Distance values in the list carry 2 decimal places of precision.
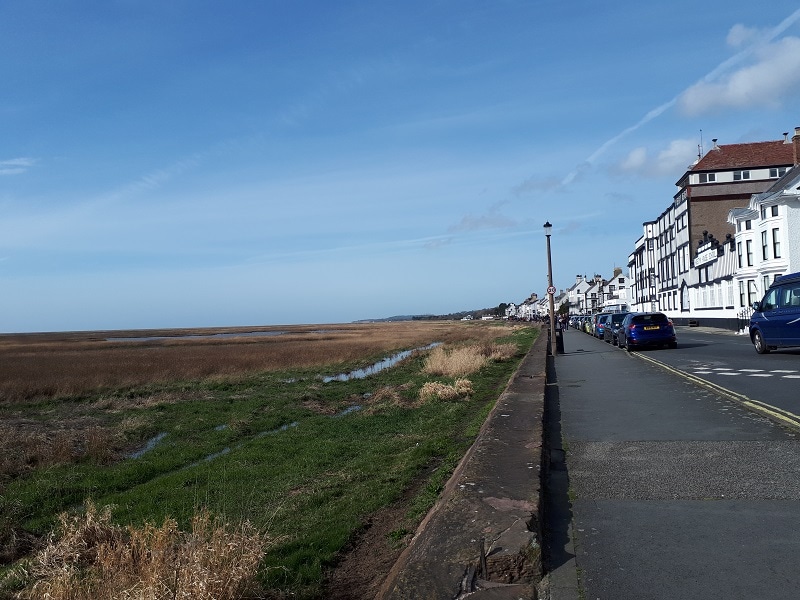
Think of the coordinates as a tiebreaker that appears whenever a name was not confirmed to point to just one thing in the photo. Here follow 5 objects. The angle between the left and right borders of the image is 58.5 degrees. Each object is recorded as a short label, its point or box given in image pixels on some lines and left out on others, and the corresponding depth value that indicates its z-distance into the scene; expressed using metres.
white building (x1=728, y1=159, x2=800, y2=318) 44.50
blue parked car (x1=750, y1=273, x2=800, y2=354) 20.47
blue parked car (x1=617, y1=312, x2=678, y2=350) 28.70
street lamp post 29.81
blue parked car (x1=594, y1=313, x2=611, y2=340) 42.09
